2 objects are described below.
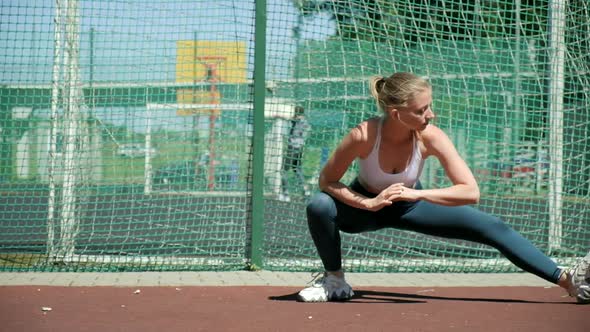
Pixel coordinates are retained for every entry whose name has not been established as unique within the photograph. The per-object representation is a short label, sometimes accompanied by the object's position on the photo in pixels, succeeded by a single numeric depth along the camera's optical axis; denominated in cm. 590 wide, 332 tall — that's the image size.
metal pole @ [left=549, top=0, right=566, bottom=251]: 759
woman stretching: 502
